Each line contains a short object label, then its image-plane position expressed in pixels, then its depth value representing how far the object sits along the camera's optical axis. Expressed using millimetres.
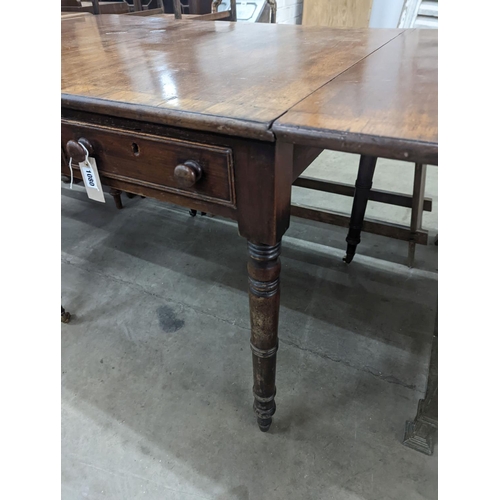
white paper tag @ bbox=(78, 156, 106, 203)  755
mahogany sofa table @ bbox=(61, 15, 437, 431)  533
